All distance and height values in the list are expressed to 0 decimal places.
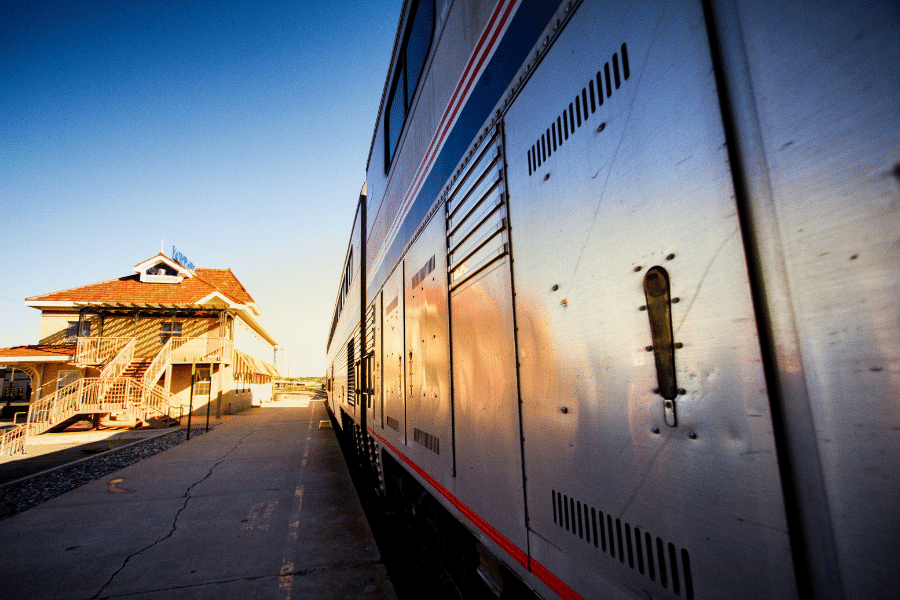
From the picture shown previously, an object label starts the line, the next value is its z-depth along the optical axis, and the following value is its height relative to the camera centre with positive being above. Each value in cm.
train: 76 +15
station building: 1881 +231
